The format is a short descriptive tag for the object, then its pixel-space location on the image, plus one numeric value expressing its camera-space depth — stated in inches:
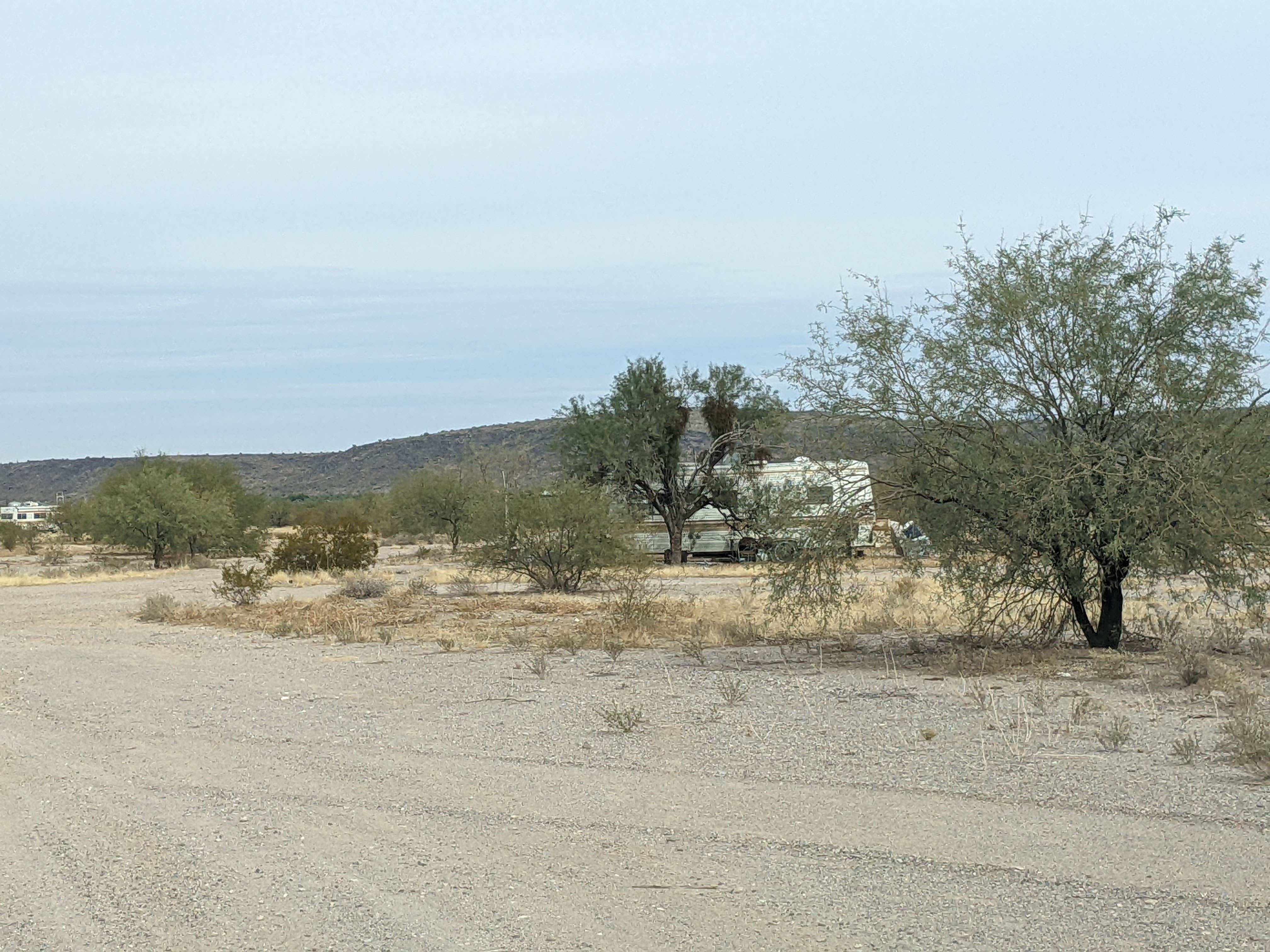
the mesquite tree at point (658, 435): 1952.5
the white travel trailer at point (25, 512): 5349.4
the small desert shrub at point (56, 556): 2460.6
